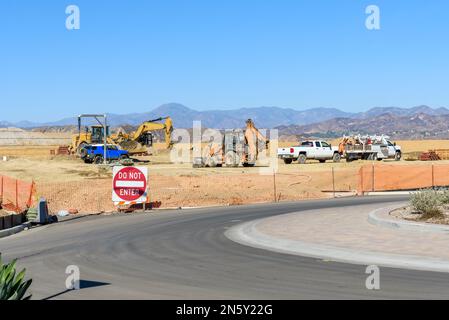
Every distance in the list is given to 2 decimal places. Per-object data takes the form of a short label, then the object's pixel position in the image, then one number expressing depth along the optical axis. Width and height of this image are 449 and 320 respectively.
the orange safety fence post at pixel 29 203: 29.85
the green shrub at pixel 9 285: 8.27
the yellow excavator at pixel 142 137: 67.12
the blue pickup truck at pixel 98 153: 61.97
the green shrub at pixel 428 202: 20.47
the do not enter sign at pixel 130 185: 29.52
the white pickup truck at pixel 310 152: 61.16
